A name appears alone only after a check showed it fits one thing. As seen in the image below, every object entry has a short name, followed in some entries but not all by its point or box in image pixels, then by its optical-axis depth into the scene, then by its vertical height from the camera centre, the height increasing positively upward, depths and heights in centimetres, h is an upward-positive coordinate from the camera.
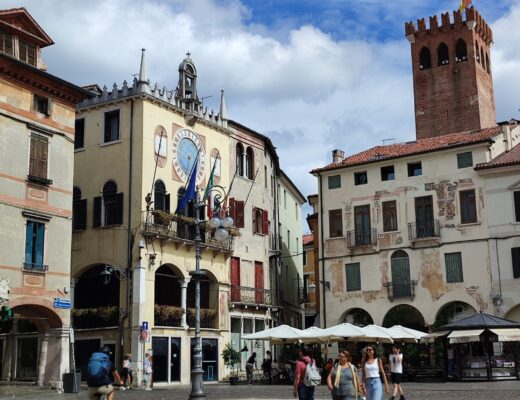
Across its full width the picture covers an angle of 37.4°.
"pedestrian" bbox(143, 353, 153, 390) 3291 -59
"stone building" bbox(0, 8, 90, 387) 2692 +629
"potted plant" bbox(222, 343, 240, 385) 3747 +9
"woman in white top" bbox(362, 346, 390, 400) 1549 -43
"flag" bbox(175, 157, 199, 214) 3300 +713
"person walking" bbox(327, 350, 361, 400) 1414 -44
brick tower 6331 +2313
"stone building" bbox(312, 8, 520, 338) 3884 +655
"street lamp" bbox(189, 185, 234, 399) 1916 +127
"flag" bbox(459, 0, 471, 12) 6288 +2828
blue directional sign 2819 +211
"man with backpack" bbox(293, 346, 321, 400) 1603 -42
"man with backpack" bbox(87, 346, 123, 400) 1534 -28
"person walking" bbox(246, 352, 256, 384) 3509 -61
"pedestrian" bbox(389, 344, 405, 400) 2172 -26
